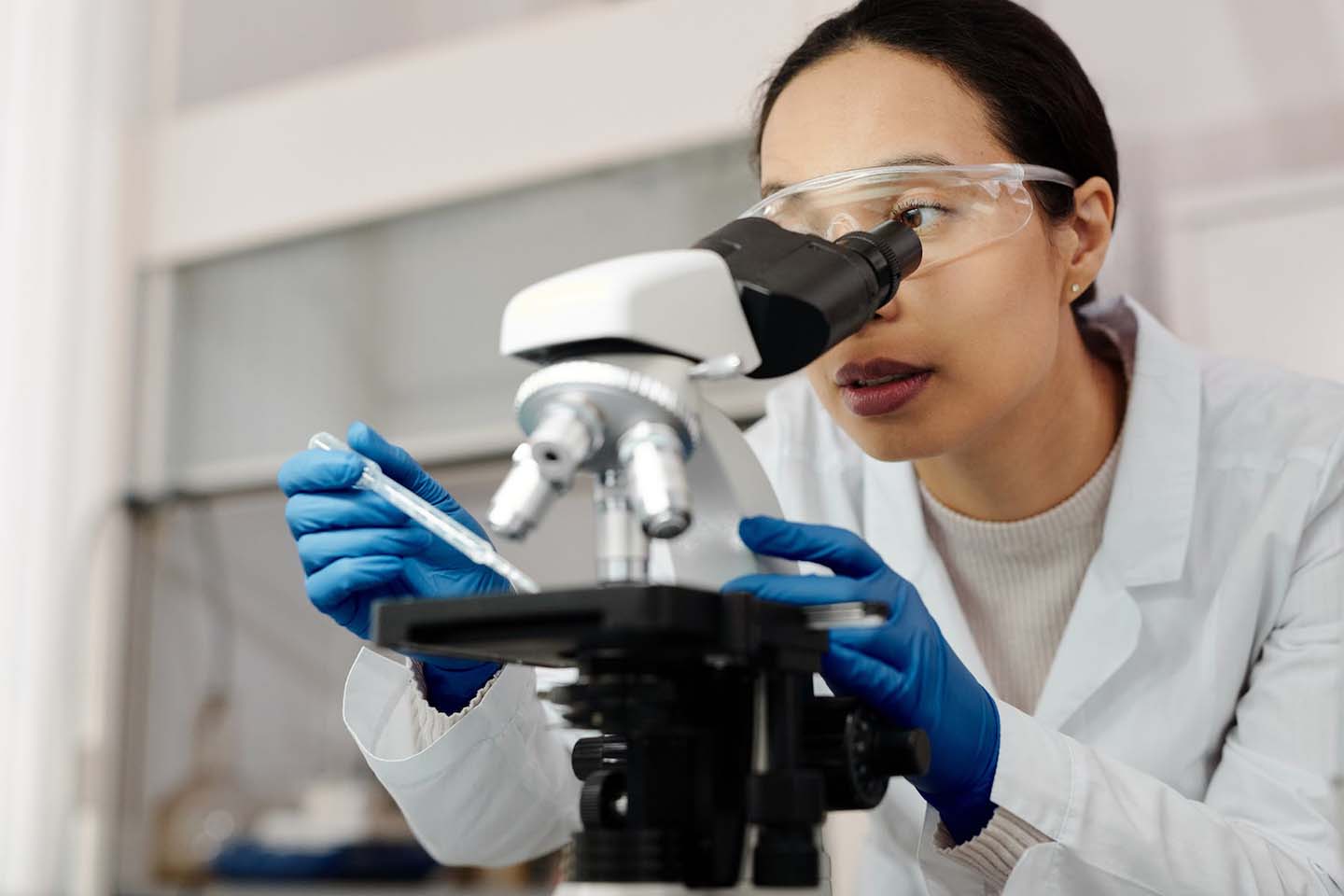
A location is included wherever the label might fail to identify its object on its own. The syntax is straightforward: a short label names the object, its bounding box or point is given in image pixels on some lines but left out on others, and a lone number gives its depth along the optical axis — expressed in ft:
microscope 2.21
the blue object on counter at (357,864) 8.28
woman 3.43
